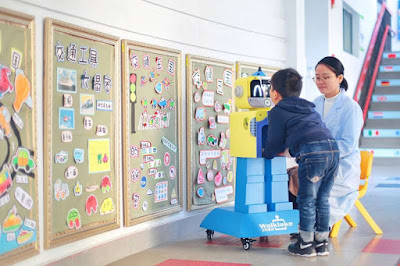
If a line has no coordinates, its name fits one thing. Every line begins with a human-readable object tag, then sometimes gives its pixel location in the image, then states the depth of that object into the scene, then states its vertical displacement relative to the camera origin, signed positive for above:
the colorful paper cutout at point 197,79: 4.73 +0.44
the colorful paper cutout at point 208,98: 4.84 +0.30
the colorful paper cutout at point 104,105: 3.69 +0.20
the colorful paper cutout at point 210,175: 4.89 -0.28
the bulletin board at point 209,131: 4.70 +0.05
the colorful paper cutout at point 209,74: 4.87 +0.49
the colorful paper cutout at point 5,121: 2.95 +0.09
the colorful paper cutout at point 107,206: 3.76 -0.40
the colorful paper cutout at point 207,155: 4.81 -0.13
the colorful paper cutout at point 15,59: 3.02 +0.38
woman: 4.32 +0.05
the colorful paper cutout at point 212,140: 4.91 -0.02
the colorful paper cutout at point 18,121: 3.04 +0.09
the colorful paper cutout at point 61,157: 3.36 -0.09
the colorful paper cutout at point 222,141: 5.07 -0.02
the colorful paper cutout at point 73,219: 3.47 -0.44
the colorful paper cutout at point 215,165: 4.98 -0.21
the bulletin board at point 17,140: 2.97 +0.00
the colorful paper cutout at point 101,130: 3.69 +0.05
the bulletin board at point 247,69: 5.30 +0.59
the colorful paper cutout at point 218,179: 5.02 -0.32
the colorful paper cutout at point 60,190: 3.37 -0.27
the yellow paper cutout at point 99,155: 3.65 -0.09
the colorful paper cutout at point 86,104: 3.54 +0.20
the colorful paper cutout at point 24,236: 3.08 -0.47
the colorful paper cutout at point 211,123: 4.90 +0.12
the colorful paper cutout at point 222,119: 5.03 +0.15
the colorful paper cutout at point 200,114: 4.75 +0.18
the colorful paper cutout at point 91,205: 3.62 -0.37
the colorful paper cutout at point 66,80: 3.37 +0.32
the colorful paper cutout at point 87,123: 3.58 +0.09
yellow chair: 4.51 -0.48
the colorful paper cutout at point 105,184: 3.75 -0.27
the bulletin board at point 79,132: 3.32 +0.04
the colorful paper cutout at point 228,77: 5.14 +0.49
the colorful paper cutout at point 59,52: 3.35 +0.46
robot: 4.06 -0.29
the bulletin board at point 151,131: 3.99 +0.05
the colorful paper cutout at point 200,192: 4.77 -0.40
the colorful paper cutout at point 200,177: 4.77 -0.29
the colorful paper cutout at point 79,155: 3.51 -0.09
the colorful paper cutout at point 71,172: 3.45 -0.18
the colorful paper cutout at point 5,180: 2.95 -0.19
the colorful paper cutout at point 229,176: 5.18 -0.31
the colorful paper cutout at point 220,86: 5.04 +0.41
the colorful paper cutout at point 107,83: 3.76 +0.33
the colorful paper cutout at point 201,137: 4.78 +0.01
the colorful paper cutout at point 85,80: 3.55 +0.33
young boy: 3.73 -0.07
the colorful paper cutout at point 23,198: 3.06 -0.28
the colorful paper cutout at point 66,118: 3.38 +0.11
